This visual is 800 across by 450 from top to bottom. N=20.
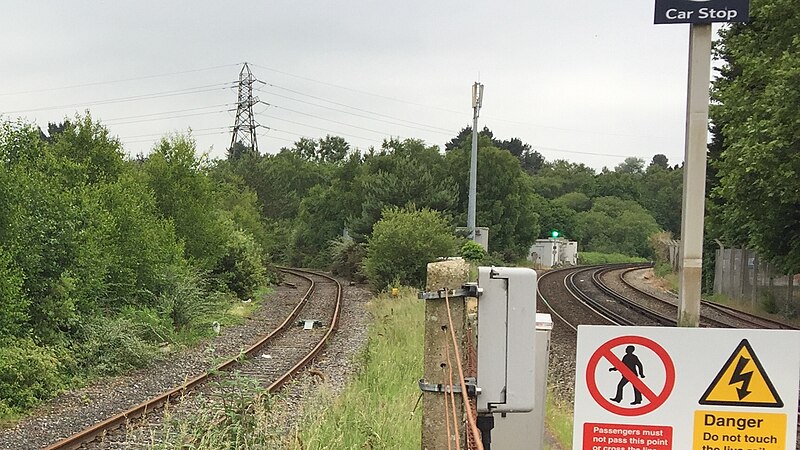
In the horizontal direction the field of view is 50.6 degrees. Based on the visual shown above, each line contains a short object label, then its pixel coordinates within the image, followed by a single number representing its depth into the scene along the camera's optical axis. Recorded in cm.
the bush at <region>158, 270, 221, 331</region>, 1925
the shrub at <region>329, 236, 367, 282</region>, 3991
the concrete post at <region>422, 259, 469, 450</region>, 384
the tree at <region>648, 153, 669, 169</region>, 15298
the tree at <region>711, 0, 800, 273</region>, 1672
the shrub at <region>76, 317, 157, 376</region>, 1380
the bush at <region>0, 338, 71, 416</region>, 1089
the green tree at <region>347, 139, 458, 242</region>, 4025
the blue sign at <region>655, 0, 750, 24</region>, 470
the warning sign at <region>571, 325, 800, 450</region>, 321
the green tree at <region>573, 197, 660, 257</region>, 8700
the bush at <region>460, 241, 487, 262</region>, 2958
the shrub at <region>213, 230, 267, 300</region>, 2941
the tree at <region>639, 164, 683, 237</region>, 9212
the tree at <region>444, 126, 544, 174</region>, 13162
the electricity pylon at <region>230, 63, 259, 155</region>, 7588
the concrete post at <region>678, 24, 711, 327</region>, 502
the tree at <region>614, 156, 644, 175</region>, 14886
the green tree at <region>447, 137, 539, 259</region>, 5859
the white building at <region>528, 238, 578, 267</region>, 5919
